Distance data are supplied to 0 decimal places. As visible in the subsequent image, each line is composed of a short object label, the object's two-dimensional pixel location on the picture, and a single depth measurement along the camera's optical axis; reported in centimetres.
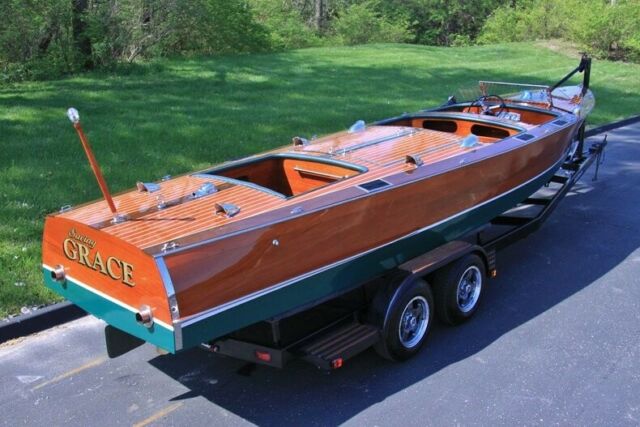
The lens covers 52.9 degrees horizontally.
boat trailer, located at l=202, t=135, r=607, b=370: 383
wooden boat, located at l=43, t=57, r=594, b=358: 340
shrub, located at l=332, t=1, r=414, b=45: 3102
